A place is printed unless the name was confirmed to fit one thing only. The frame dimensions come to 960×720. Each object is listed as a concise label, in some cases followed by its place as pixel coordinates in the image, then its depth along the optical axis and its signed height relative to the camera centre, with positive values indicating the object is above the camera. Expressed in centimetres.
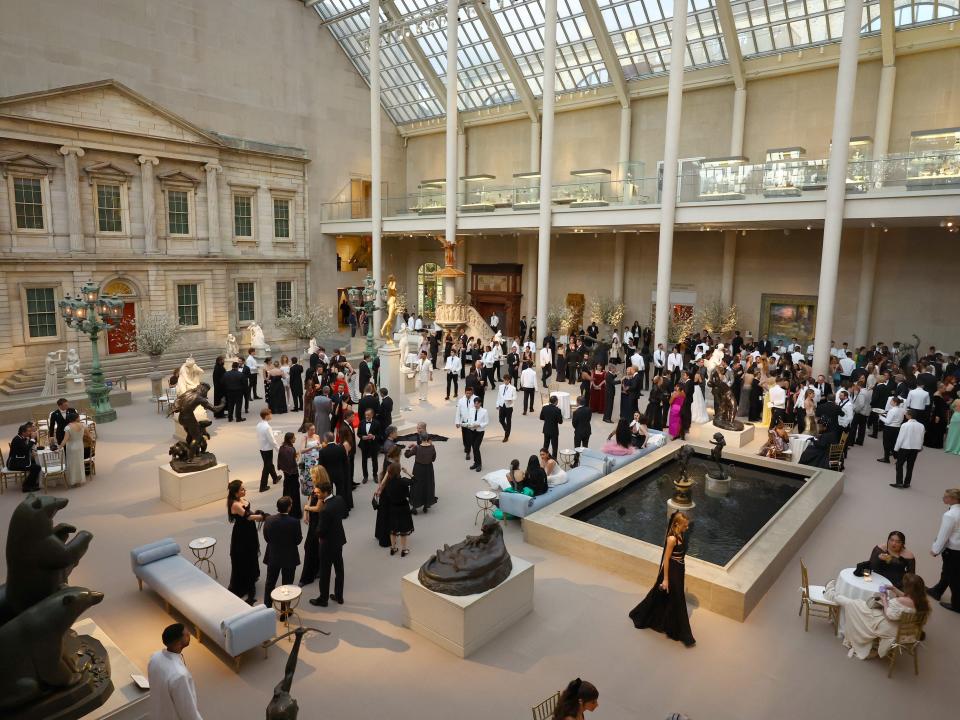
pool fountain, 765 -326
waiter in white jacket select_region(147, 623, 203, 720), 450 -280
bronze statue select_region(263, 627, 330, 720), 353 -230
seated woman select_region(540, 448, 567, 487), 1016 -283
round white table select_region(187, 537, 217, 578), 759 -331
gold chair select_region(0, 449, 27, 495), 1060 -325
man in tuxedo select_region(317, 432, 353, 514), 920 -249
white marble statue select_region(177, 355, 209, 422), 1405 -202
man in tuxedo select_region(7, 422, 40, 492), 1057 -286
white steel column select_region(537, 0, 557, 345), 2159 +460
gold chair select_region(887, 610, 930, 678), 615 -318
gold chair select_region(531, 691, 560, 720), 484 -325
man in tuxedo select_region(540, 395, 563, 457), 1215 -237
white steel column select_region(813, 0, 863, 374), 1623 +341
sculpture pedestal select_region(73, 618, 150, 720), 496 -326
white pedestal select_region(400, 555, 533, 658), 631 -326
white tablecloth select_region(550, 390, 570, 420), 1595 -270
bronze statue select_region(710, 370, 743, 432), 1402 -238
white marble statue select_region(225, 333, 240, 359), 2094 -193
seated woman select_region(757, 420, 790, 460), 1229 -280
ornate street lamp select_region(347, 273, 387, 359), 1609 -23
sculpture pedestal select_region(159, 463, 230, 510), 989 -313
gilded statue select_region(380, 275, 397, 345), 1727 -55
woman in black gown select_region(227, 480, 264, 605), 701 -284
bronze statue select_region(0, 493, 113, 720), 385 -208
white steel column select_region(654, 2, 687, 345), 1870 +444
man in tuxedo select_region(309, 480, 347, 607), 700 -272
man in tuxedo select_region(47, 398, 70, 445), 1138 -249
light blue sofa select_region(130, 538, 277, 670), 590 -316
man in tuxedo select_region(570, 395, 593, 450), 1269 -254
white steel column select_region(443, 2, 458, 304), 2505 +602
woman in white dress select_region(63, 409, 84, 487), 1085 -280
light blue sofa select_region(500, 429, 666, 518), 932 -302
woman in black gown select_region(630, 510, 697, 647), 650 -314
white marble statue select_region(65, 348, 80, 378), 1883 -236
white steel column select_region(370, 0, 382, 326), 2792 +461
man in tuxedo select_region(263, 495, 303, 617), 680 -276
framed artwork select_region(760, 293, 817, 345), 2367 -63
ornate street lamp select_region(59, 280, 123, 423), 1518 -78
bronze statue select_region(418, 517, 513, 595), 646 -282
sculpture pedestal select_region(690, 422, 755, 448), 1388 -297
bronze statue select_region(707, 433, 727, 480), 1145 -281
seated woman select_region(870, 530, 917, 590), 679 -276
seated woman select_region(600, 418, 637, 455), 1212 -281
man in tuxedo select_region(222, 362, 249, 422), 1519 -238
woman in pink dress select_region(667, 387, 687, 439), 1384 -250
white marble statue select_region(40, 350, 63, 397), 1755 -272
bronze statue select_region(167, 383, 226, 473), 1011 -251
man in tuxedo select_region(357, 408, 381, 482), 1114 -256
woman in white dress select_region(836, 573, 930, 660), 614 -311
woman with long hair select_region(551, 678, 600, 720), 397 -251
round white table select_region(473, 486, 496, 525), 949 -310
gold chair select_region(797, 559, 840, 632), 691 -331
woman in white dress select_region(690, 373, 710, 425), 1465 -251
